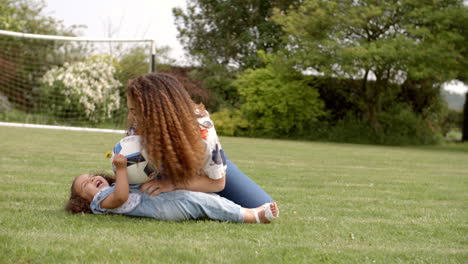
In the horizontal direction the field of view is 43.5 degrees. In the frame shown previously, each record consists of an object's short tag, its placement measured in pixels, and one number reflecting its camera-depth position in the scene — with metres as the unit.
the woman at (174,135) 3.56
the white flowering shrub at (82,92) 14.76
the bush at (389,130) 20.70
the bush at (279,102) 21.11
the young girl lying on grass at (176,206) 3.82
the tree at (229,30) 26.81
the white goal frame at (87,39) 11.88
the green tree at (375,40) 18.14
